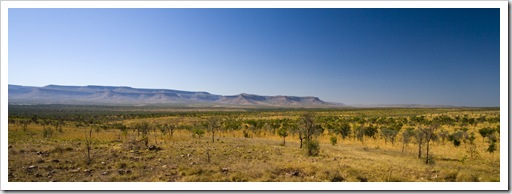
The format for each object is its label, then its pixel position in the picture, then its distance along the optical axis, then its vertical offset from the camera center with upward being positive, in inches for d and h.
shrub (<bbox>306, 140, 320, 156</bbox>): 463.2 -75.4
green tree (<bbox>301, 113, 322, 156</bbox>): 465.1 -62.8
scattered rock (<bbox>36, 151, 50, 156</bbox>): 417.4 -74.4
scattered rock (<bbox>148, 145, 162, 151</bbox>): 484.7 -77.3
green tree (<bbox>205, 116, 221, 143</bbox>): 764.6 -54.7
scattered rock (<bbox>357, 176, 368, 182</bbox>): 305.4 -80.0
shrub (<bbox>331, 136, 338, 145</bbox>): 655.0 -89.0
